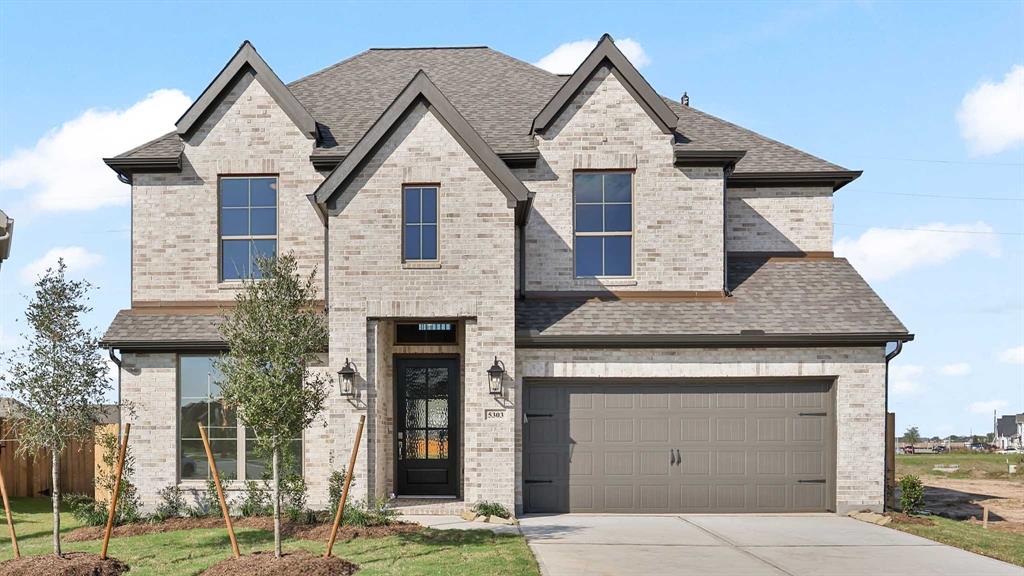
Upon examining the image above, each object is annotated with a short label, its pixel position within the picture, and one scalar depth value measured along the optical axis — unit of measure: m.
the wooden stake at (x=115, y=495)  11.38
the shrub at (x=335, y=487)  13.89
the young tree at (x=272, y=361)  10.91
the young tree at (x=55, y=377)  11.77
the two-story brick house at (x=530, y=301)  14.86
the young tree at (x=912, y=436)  88.00
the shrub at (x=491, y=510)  14.35
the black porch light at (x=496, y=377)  14.60
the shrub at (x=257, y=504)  14.53
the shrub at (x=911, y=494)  15.17
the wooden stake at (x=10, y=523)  11.59
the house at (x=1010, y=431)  86.05
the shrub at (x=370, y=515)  13.27
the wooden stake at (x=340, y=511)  10.88
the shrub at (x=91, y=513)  14.41
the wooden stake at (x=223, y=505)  10.90
